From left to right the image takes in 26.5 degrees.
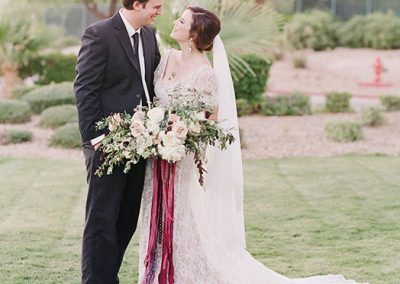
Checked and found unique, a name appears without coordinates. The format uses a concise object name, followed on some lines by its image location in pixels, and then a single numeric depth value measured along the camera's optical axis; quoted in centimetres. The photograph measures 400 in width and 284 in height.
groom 480
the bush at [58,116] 1234
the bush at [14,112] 1276
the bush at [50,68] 1652
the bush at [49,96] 1330
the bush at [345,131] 1188
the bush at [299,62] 2381
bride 503
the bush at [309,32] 2659
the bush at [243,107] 1414
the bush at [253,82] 1411
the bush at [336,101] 1495
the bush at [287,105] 1434
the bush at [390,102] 1514
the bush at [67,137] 1120
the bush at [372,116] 1316
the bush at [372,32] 2661
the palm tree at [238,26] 995
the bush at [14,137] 1152
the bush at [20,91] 1457
